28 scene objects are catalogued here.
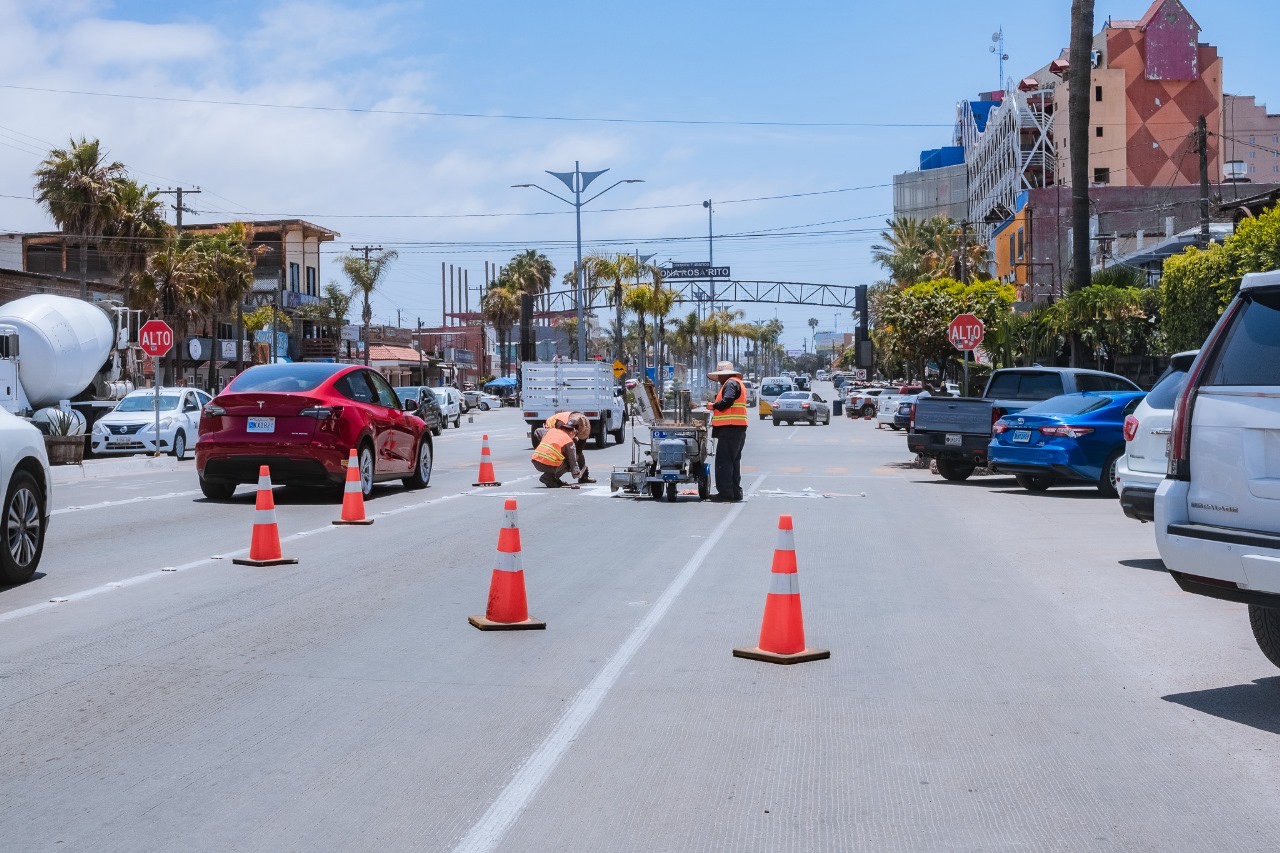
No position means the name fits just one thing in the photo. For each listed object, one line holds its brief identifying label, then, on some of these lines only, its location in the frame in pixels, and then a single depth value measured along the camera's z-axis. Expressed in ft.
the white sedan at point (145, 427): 96.73
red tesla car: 53.52
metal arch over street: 316.13
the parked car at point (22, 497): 32.37
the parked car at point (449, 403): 184.85
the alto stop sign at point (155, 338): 88.94
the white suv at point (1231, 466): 20.42
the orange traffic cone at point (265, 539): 36.88
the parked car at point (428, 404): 140.67
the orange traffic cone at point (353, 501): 46.93
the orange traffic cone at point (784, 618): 25.25
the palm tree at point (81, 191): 145.69
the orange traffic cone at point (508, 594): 27.84
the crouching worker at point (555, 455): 62.75
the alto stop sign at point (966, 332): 91.78
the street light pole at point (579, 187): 184.24
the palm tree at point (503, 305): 336.59
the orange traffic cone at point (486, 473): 66.33
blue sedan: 60.75
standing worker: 55.21
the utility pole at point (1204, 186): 118.73
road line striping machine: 56.85
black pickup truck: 70.64
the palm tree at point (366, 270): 271.08
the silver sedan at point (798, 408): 182.70
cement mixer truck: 91.66
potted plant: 79.10
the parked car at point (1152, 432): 38.04
